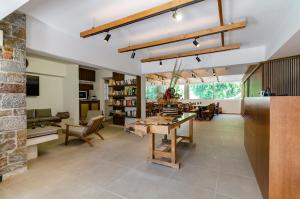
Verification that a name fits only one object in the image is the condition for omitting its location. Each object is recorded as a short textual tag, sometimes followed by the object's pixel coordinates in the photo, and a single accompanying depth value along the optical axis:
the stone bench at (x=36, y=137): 2.91
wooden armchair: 3.96
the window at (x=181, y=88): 12.55
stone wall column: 2.29
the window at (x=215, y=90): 10.98
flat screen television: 5.51
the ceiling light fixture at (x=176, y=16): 2.26
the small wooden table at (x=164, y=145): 2.33
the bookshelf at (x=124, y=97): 6.11
